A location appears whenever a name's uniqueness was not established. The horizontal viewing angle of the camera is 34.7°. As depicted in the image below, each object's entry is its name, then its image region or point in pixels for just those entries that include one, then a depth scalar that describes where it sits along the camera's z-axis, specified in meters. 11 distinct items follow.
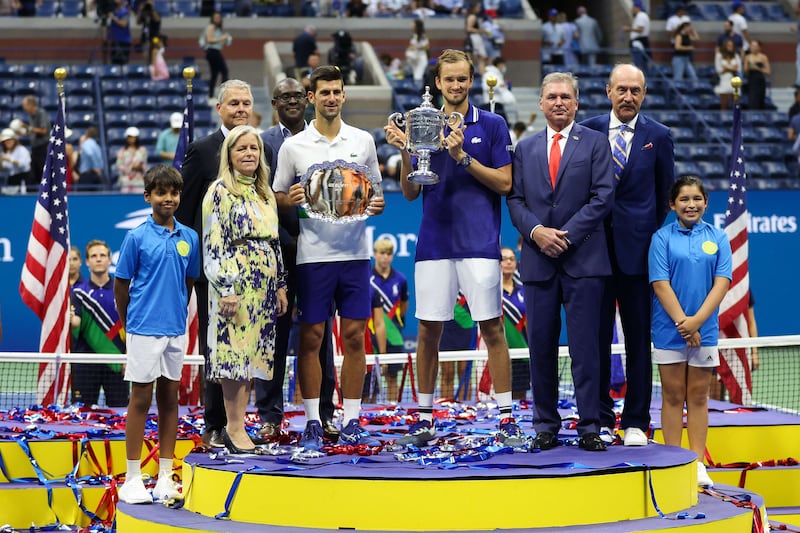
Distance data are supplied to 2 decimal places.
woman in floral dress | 7.80
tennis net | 11.16
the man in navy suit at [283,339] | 8.71
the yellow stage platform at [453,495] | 6.91
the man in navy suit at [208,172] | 8.52
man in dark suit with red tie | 7.88
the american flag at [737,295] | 12.96
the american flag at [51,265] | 12.61
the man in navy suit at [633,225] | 8.34
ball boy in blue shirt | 7.80
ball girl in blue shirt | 8.29
